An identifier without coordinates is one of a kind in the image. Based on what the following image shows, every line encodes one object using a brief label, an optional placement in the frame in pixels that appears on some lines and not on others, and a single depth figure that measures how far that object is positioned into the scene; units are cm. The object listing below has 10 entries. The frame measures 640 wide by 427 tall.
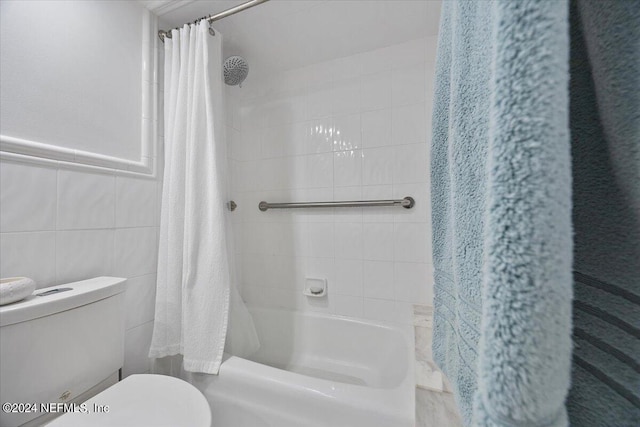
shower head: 127
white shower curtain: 99
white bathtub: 74
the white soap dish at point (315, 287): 149
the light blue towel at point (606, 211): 19
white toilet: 60
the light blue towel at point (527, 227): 13
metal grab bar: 133
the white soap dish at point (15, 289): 59
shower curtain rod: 99
